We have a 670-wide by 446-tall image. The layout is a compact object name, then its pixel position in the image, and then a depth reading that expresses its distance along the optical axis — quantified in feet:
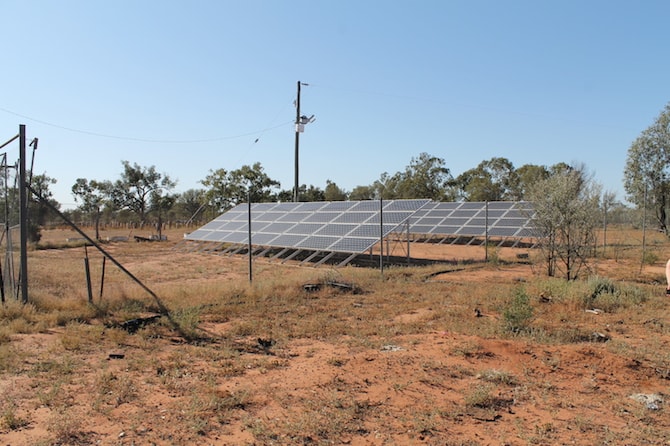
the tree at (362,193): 213.05
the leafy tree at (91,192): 156.97
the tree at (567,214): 40.73
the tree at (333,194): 195.20
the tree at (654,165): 89.81
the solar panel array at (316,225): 59.11
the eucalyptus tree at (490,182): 169.48
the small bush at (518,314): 25.69
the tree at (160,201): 158.10
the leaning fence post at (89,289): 30.48
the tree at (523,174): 164.04
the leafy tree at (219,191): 142.92
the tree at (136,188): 154.51
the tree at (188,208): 165.28
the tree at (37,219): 82.50
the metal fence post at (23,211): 28.37
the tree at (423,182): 169.99
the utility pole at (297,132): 107.55
